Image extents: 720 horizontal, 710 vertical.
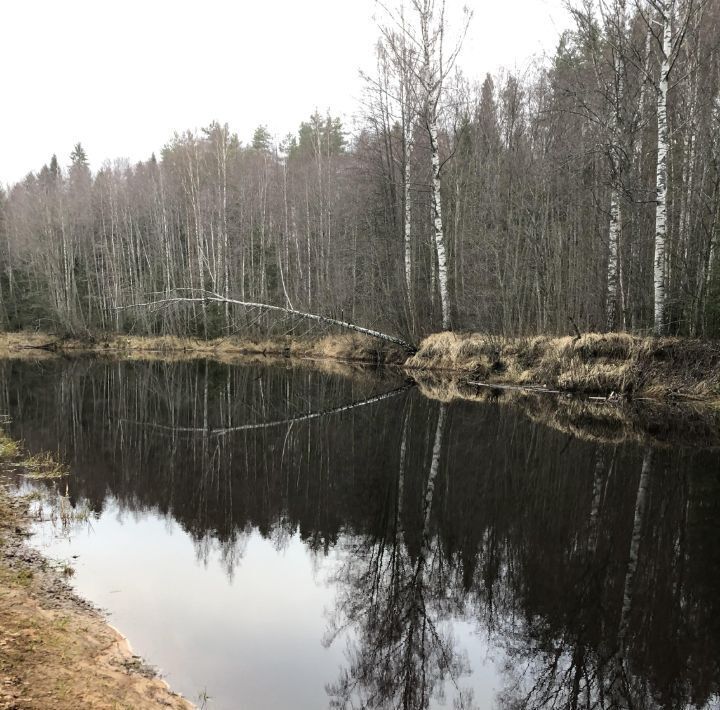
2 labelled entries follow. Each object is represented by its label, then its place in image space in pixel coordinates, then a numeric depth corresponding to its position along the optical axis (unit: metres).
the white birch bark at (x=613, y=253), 15.59
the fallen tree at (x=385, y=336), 21.30
